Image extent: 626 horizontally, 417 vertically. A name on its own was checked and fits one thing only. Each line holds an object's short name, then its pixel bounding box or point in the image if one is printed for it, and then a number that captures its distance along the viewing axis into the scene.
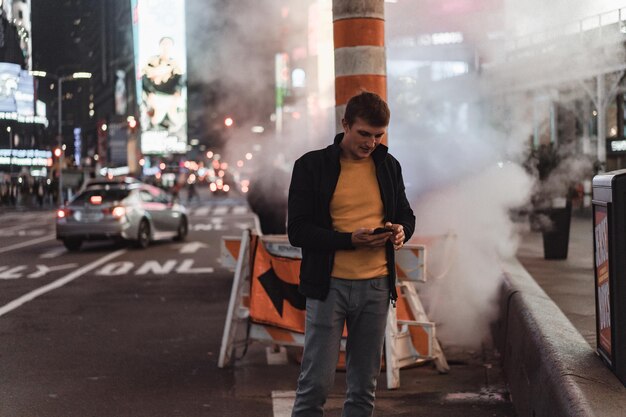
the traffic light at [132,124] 48.19
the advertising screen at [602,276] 3.70
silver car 15.98
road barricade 5.29
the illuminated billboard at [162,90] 78.89
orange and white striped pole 5.83
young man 3.25
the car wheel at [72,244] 16.16
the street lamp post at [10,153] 52.37
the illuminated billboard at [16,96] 39.00
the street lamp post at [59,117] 41.58
